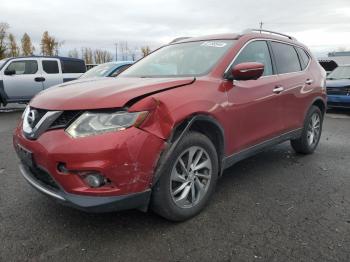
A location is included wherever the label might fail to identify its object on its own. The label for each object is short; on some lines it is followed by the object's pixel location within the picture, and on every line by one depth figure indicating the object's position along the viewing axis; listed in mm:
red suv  2512
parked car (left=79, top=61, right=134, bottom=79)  9398
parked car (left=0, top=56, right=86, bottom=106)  11055
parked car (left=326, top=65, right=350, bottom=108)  9766
